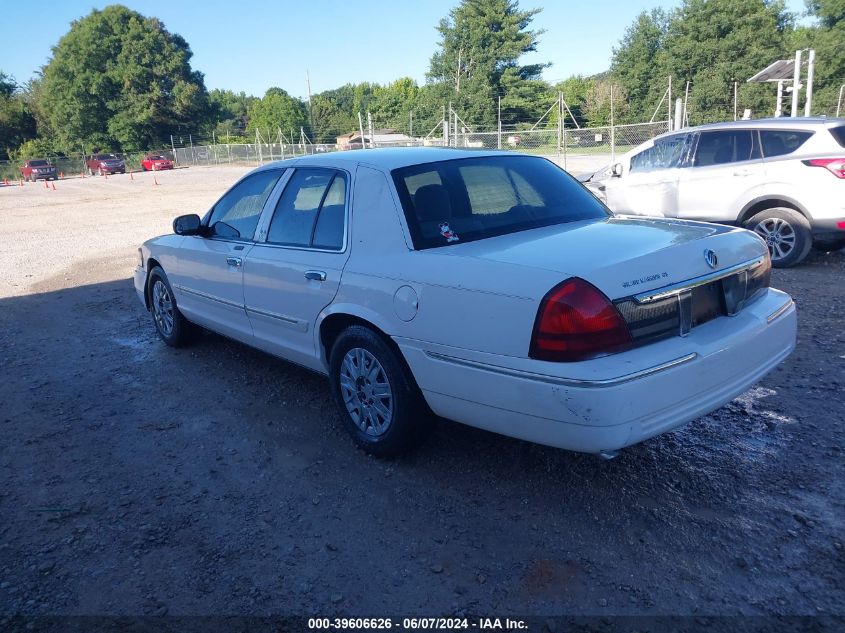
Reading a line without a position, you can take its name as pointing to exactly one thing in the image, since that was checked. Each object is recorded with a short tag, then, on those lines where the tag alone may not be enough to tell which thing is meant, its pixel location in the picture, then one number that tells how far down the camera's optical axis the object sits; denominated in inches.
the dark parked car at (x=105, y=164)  2027.4
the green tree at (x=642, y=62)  2063.2
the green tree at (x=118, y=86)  2620.6
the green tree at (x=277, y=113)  3838.6
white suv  288.5
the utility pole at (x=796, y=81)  701.9
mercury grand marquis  106.7
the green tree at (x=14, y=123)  2691.9
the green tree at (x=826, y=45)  1520.7
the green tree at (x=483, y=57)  1983.3
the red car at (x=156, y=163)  2114.9
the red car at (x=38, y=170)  1899.6
